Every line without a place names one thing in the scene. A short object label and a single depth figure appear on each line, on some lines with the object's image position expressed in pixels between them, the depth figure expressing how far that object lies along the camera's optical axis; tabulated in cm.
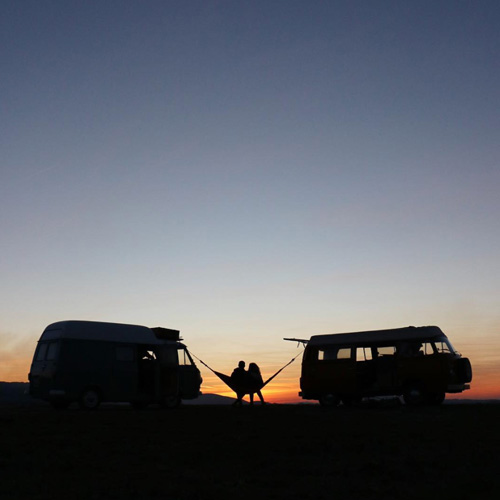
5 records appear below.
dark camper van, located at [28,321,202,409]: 2392
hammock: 2680
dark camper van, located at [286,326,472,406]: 2517
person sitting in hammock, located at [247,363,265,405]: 2688
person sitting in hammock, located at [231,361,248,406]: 2681
